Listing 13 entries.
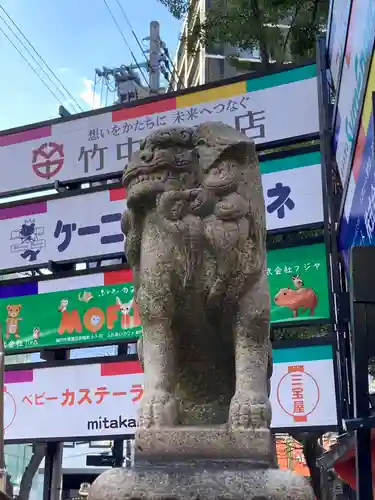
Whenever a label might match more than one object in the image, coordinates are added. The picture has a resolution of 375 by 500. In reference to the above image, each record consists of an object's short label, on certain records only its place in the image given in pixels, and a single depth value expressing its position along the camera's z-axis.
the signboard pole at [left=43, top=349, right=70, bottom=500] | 7.82
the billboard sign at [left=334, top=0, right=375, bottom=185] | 4.22
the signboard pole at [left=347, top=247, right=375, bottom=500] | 2.69
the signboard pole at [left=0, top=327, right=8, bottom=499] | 3.75
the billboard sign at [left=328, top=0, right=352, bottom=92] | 5.49
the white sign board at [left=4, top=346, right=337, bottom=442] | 6.43
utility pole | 13.11
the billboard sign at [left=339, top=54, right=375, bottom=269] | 4.12
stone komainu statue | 2.59
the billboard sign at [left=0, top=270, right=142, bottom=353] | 7.55
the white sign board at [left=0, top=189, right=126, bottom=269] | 7.90
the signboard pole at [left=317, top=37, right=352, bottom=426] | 6.17
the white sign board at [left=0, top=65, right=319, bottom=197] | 7.39
